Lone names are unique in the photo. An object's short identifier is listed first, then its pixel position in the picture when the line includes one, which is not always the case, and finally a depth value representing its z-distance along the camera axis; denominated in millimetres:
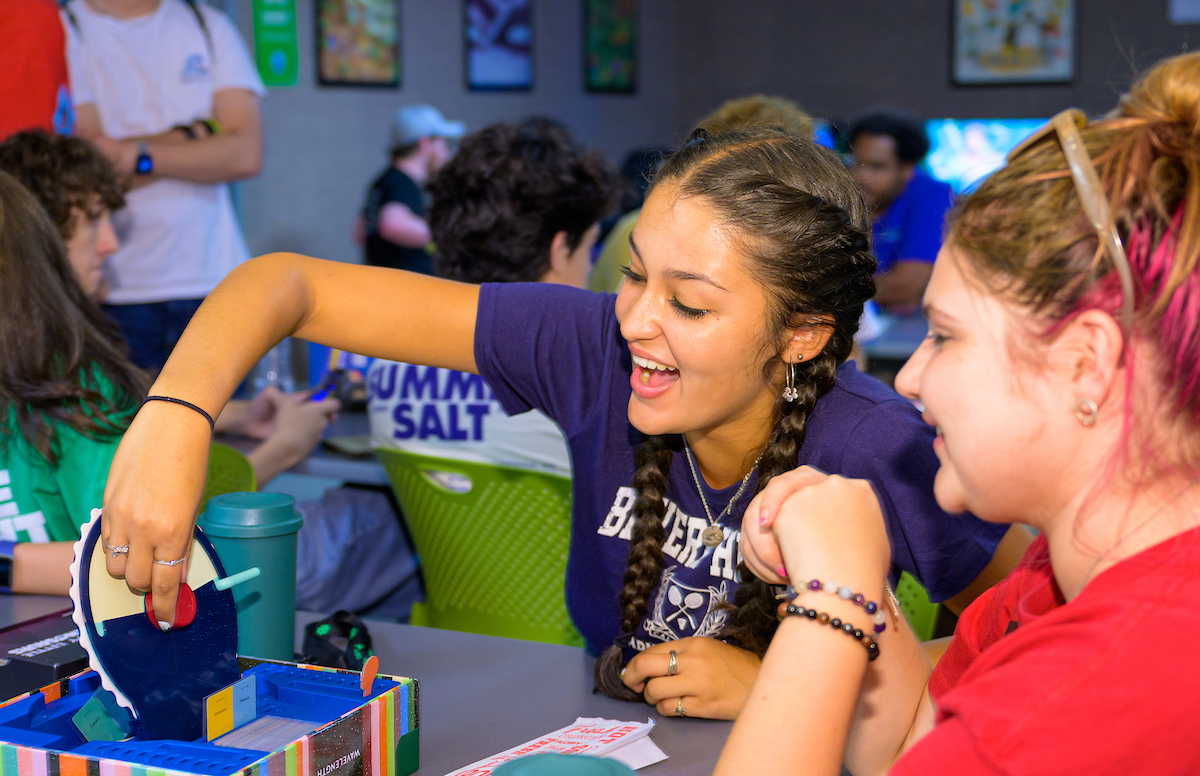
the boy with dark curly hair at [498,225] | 2121
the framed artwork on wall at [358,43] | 5309
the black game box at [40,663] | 992
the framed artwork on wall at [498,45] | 6160
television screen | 5980
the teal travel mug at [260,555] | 1065
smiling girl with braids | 1163
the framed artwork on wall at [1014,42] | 6777
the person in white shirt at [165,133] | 2688
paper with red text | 968
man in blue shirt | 4195
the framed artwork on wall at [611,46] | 7102
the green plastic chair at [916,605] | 1574
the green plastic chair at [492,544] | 1830
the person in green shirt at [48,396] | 1532
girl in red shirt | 677
